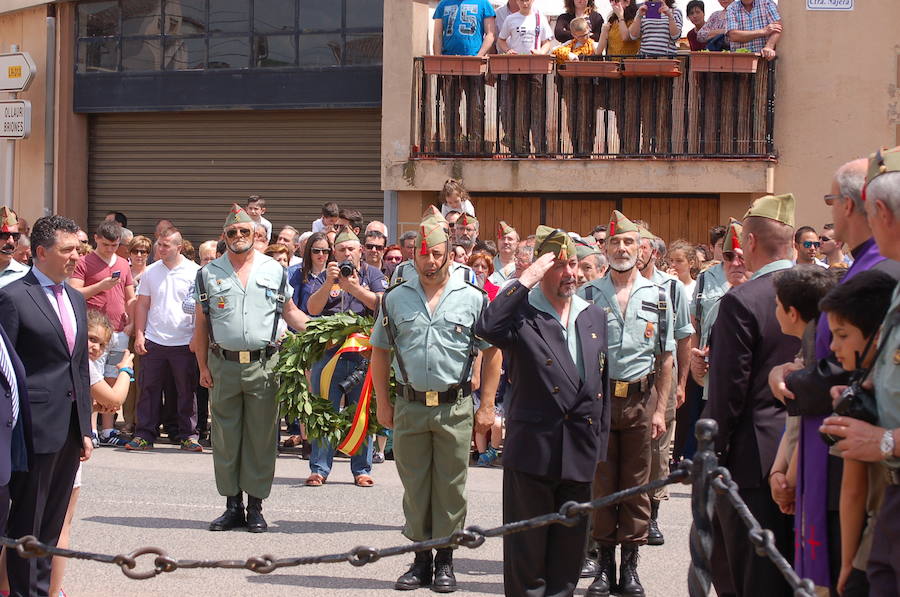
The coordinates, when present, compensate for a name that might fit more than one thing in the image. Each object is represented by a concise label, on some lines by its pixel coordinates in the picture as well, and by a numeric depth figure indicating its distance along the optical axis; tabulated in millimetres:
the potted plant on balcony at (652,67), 15586
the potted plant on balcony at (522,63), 15977
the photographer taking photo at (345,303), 9977
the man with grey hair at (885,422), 3795
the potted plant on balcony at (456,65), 16234
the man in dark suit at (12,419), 5711
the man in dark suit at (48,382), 6160
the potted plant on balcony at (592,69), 15773
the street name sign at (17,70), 19953
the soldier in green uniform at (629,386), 7344
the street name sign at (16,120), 19406
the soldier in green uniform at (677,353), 7993
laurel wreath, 9320
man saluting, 6477
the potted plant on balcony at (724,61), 15477
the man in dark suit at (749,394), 5602
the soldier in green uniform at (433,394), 7434
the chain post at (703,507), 4461
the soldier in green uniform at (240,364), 8852
